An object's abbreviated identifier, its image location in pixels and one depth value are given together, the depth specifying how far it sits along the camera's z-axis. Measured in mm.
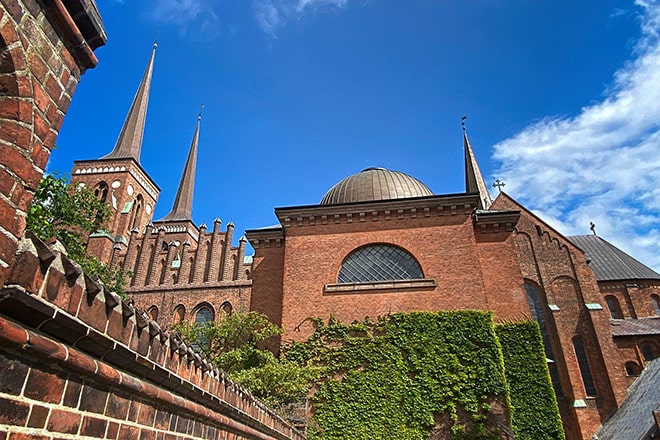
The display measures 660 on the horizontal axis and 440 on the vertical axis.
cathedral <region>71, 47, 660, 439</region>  15500
